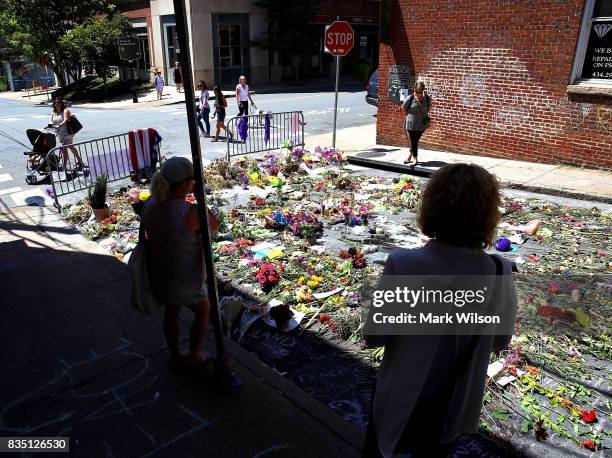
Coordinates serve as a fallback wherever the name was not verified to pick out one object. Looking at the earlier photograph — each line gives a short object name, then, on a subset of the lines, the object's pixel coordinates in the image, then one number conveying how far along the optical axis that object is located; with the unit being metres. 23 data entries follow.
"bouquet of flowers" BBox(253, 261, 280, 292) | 5.37
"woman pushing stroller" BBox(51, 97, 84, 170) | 11.12
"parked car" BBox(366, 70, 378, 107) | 17.80
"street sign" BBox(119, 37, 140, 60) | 26.70
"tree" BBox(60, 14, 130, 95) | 29.02
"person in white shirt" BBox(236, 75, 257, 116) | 17.44
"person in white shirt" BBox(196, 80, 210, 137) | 15.21
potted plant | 7.62
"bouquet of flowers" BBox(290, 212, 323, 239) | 6.83
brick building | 9.34
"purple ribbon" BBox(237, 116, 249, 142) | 12.46
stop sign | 12.02
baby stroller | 10.94
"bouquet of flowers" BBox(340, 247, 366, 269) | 5.80
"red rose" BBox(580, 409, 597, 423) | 3.38
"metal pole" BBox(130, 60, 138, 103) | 26.74
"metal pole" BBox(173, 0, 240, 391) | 2.89
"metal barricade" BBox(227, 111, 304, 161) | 12.39
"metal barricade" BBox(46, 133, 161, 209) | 9.48
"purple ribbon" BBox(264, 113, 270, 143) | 12.12
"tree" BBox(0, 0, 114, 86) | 28.88
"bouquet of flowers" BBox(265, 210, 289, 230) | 7.21
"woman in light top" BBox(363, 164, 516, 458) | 1.96
